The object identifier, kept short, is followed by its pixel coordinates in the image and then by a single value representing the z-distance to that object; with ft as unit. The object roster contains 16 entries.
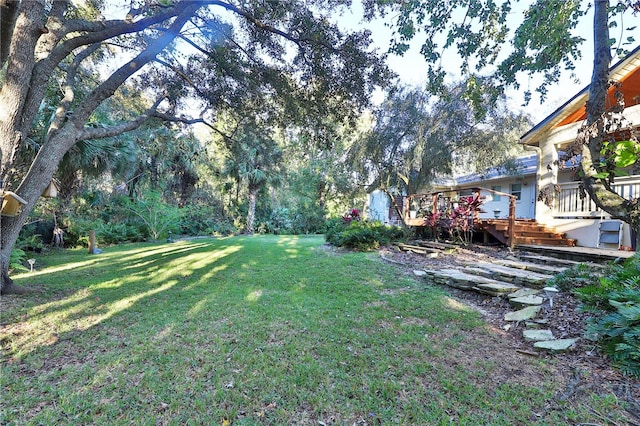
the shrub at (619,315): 8.29
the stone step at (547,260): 19.80
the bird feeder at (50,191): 15.83
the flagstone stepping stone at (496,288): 15.06
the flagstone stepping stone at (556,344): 9.55
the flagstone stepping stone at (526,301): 13.17
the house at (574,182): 24.62
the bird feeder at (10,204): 11.86
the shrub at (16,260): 19.37
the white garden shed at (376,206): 75.31
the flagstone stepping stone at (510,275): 15.81
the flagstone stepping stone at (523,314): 12.11
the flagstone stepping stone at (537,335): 10.43
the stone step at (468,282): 15.30
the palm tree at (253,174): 59.46
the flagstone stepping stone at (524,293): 14.33
